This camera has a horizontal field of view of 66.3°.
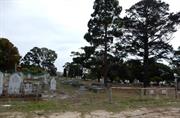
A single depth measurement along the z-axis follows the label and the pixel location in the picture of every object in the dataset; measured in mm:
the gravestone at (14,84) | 8985
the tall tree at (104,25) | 17959
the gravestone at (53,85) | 11387
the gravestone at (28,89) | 9137
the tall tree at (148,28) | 18508
